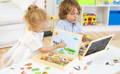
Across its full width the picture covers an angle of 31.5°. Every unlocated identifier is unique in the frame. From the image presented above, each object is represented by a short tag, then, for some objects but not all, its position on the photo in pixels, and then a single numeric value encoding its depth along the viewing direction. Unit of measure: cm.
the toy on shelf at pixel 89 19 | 297
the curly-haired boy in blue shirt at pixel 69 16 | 152
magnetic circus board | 118
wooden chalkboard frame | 113
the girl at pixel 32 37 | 132
